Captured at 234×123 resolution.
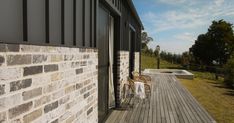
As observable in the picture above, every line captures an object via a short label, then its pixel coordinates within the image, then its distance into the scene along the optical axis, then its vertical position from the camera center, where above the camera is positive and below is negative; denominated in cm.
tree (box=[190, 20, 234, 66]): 1863 +157
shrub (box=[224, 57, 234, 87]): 884 -91
